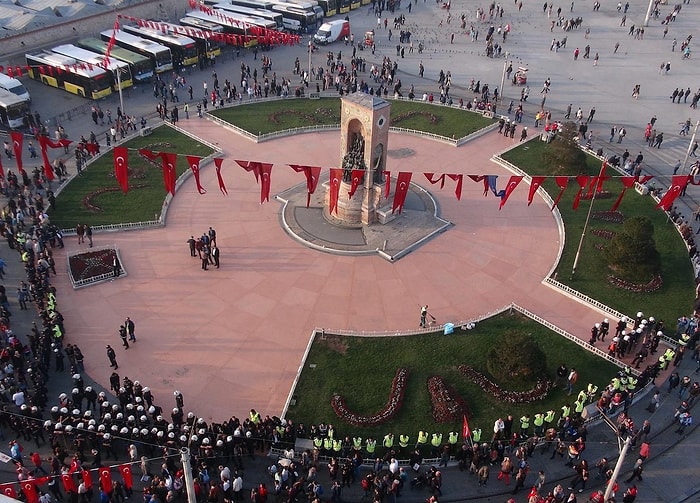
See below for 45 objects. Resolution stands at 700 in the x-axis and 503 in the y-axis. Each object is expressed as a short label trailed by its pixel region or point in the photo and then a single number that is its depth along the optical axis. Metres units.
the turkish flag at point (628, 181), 31.25
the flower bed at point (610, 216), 38.09
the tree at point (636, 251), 32.16
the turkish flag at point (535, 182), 31.57
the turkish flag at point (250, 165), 32.28
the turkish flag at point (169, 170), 31.95
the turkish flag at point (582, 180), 31.03
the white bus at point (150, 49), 57.47
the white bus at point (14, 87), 49.09
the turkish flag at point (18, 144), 34.12
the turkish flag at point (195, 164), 31.83
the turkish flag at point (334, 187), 34.44
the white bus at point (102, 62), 53.50
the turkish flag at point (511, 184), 32.19
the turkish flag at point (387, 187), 34.53
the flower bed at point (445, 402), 25.38
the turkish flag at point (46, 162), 33.95
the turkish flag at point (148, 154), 32.88
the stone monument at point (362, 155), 34.22
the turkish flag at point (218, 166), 32.97
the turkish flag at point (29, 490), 19.41
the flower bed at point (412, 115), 50.62
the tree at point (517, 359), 26.09
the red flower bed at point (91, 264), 32.50
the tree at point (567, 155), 41.59
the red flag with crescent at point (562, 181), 32.09
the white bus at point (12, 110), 47.25
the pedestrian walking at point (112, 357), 26.73
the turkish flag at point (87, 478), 19.89
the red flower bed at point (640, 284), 32.38
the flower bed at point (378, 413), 25.06
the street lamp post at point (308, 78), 57.81
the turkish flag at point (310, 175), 32.66
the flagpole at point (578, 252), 32.04
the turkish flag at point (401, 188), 33.12
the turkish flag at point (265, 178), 32.61
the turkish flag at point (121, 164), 32.06
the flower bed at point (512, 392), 26.17
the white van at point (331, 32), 68.00
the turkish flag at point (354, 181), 35.17
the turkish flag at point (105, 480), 19.64
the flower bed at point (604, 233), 36.69
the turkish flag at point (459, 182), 33.53
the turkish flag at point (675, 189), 30.66
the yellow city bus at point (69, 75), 52.59
